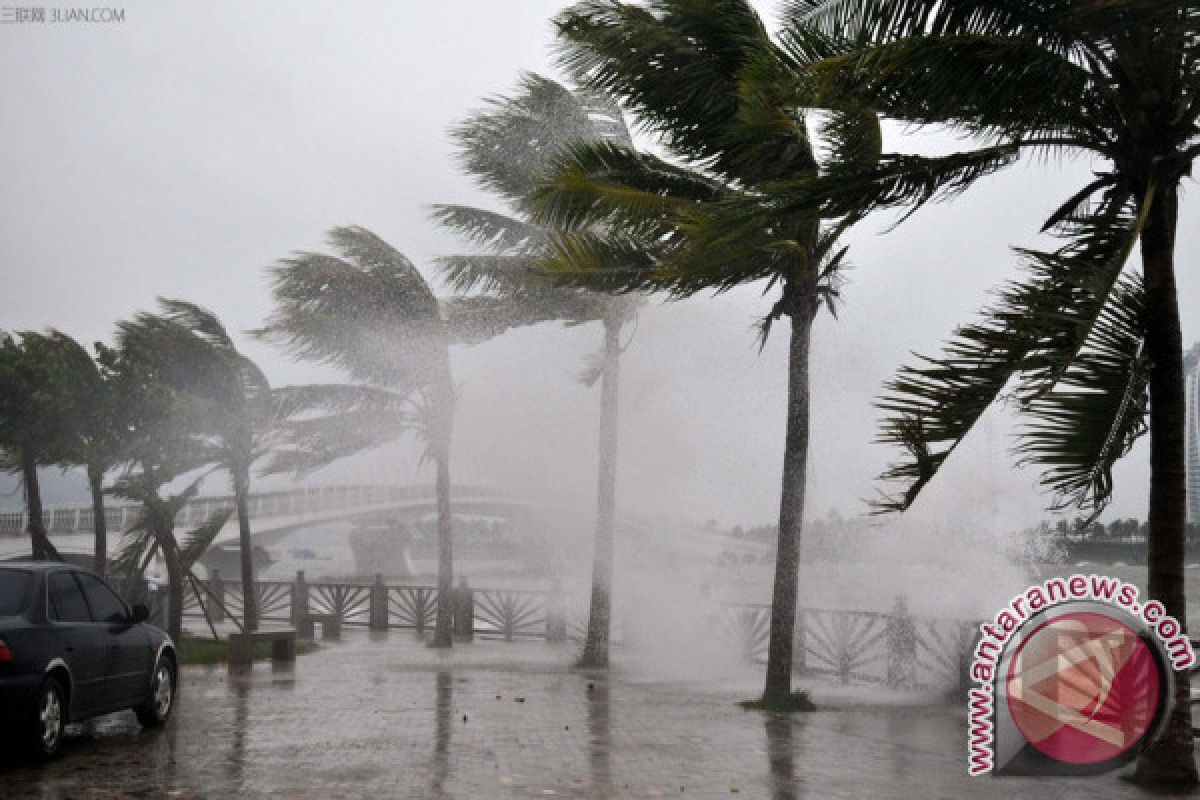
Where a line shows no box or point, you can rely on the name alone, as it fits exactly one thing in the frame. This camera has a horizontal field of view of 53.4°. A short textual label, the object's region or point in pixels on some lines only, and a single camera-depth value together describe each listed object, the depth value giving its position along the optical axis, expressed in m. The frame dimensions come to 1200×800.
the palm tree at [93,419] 22.97
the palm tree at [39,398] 22.64
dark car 9.05
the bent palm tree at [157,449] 21.81
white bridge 40.63
